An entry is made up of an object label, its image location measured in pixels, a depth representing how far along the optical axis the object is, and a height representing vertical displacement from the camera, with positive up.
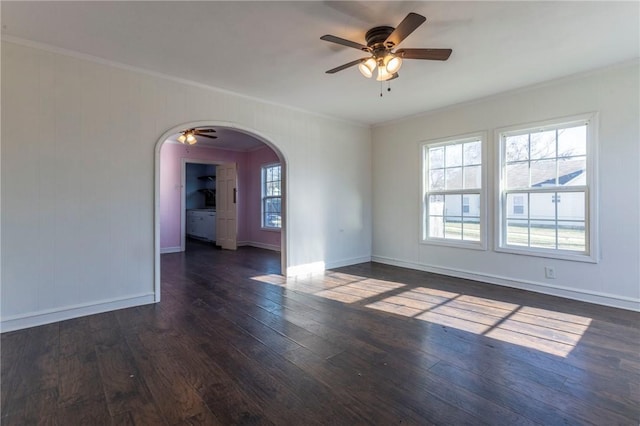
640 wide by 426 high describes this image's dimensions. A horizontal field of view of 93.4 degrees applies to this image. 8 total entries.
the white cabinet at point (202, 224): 8.94 -0.33
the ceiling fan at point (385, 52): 2.49 +1.40
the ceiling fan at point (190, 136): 5.79 +1.52
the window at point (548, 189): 3.65 +0.33
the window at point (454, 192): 4.61 +0.36
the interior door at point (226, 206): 7.73 +0.19
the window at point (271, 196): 7.65 +0.46
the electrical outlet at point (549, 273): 3.84 -0.75
